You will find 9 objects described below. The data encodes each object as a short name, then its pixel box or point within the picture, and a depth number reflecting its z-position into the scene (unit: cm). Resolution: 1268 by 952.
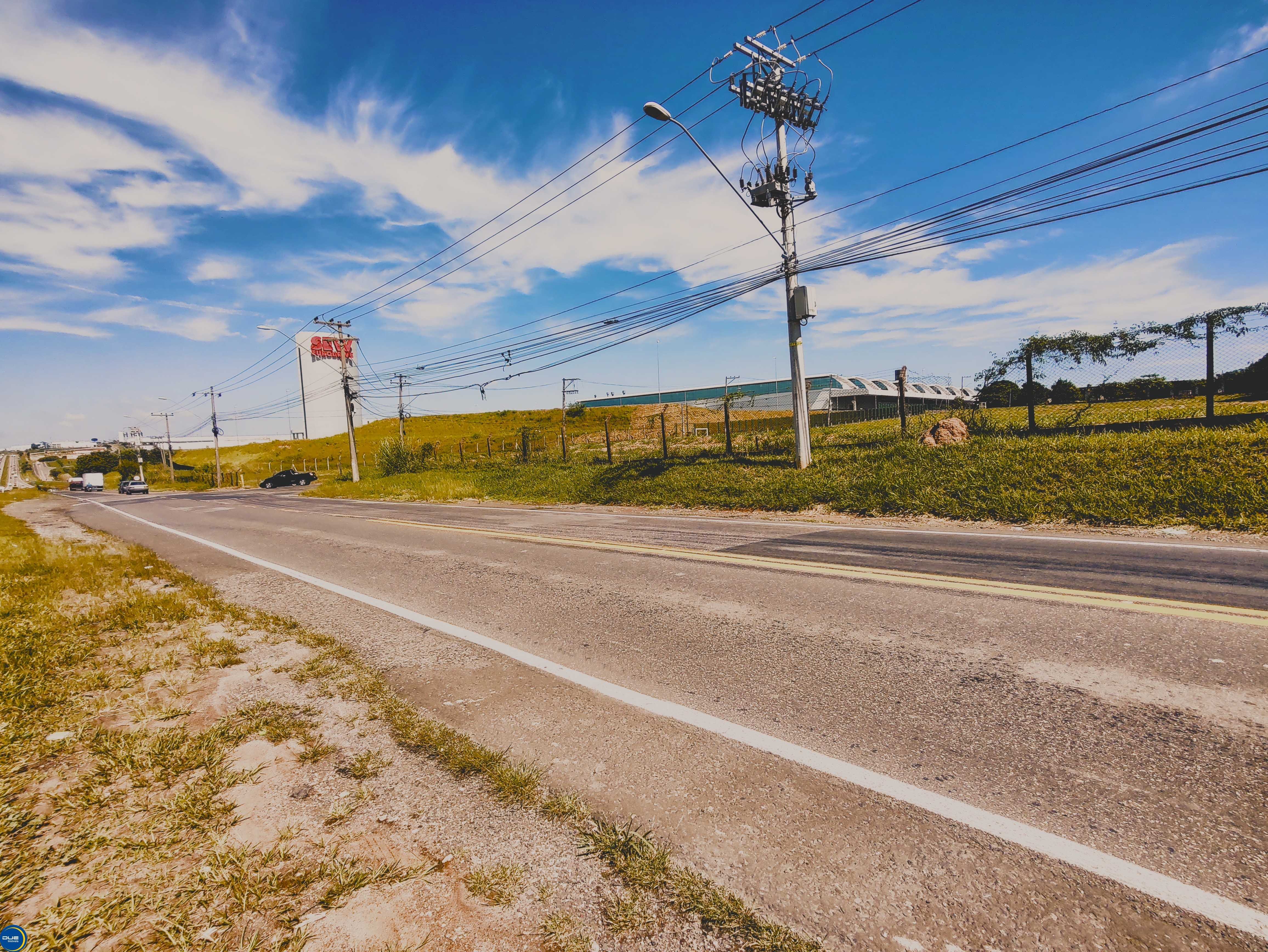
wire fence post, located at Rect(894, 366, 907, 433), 1388
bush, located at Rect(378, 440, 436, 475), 3331
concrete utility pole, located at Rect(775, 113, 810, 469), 1366
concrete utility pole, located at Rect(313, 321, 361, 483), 3019
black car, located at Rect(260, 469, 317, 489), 4484
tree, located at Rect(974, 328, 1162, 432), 1257
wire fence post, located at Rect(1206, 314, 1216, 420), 1067
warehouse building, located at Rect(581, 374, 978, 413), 6600
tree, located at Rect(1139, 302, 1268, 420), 1038
